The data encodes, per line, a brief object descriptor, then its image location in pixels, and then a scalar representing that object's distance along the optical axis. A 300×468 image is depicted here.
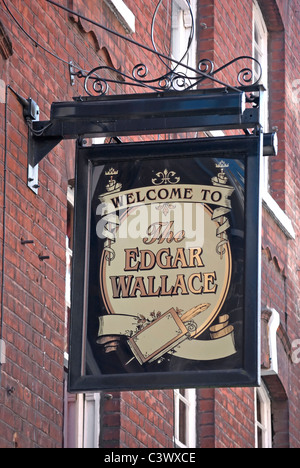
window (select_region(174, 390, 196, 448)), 11.09
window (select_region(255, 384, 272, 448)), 13.21
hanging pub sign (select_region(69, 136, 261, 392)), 7.23
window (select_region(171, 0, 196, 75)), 12.17
